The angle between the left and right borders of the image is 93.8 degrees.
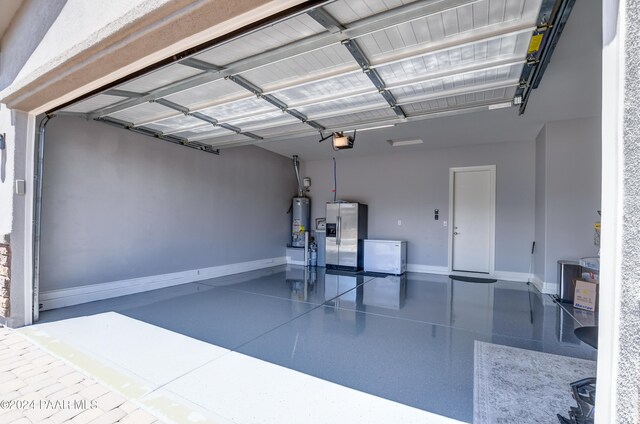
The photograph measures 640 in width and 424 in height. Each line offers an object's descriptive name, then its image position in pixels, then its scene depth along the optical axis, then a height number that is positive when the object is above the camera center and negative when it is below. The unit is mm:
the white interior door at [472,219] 6520 -116
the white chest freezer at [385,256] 6707 -1008
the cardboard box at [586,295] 4141 -1118
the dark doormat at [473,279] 6031 -1353
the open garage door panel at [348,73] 2154 +1335
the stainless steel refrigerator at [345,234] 7270 -566
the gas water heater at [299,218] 8117 -200
